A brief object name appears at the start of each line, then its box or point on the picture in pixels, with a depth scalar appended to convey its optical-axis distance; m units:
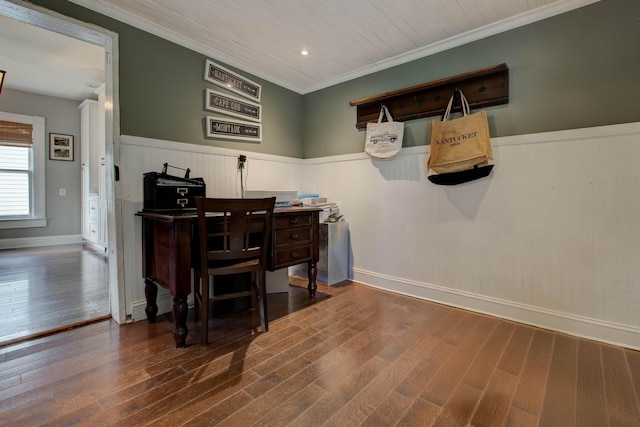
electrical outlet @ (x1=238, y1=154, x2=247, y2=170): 2.84
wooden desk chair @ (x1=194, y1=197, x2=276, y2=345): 1.74
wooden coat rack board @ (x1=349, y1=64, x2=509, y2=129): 2.18
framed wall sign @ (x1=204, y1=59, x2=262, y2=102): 2.58
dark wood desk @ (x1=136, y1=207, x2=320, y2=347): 1.75
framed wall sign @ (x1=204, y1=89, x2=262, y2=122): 2.59
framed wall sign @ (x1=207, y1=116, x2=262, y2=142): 2.62
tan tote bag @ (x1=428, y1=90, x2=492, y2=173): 2.16
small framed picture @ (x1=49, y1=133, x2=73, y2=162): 4.90
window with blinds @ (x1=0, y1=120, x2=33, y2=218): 4.53
